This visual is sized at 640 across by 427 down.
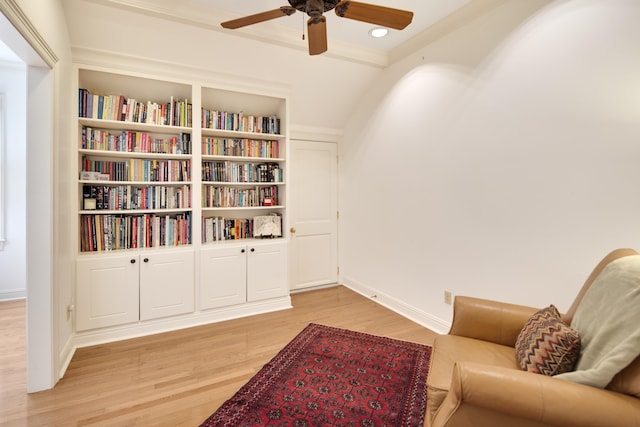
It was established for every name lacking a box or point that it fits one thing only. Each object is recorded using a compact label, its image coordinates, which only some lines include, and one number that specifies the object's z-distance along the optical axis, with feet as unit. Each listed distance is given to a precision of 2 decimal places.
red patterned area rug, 5.67
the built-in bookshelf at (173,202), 8.82
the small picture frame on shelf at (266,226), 11.27
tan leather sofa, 3.23
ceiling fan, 5.55
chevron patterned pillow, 4.11
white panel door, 13.35
